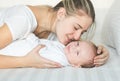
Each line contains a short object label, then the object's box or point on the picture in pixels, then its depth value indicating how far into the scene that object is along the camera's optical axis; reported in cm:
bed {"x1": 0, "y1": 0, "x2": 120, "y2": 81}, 131
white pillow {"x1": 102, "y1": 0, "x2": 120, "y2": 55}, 177
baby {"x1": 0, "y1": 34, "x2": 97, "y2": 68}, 149
